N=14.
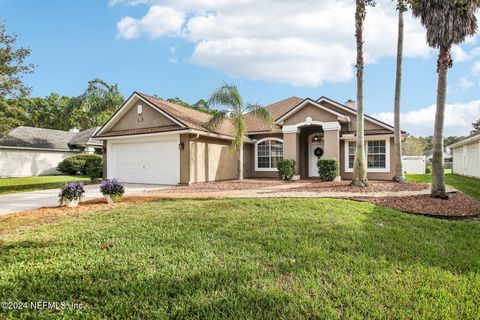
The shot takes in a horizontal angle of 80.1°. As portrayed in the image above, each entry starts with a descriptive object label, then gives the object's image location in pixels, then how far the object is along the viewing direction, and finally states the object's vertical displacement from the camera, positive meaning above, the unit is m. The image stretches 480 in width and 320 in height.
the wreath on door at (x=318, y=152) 19.50 +0.84
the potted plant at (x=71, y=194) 8.64 -0.84
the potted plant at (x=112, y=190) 9.06 -0.77
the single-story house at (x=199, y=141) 15.89 +1.45
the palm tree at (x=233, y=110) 16.00 +3.14
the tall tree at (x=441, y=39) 9.52 +4.24
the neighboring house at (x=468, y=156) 20.39 +0.57
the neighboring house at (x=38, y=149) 25.46 +1.72
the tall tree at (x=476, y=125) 43.98 +5.93
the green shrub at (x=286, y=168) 17.61 -0.22
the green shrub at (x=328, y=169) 16.04 -0.27
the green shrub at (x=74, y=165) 25.86 +0.11
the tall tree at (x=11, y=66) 19.58 +7.06
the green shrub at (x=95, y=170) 18.10 -0.25
